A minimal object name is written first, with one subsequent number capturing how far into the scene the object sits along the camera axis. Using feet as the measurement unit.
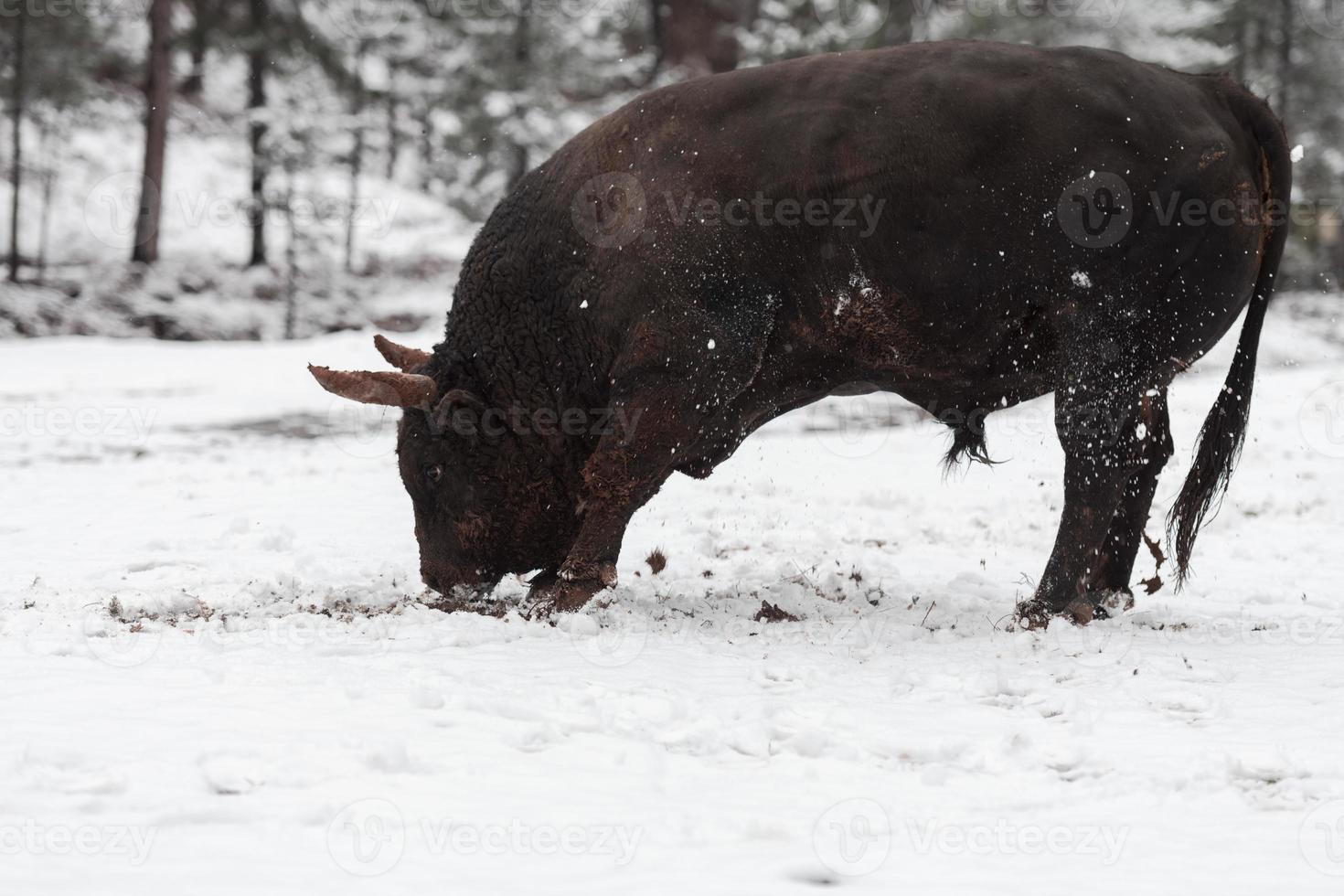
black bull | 19.86
